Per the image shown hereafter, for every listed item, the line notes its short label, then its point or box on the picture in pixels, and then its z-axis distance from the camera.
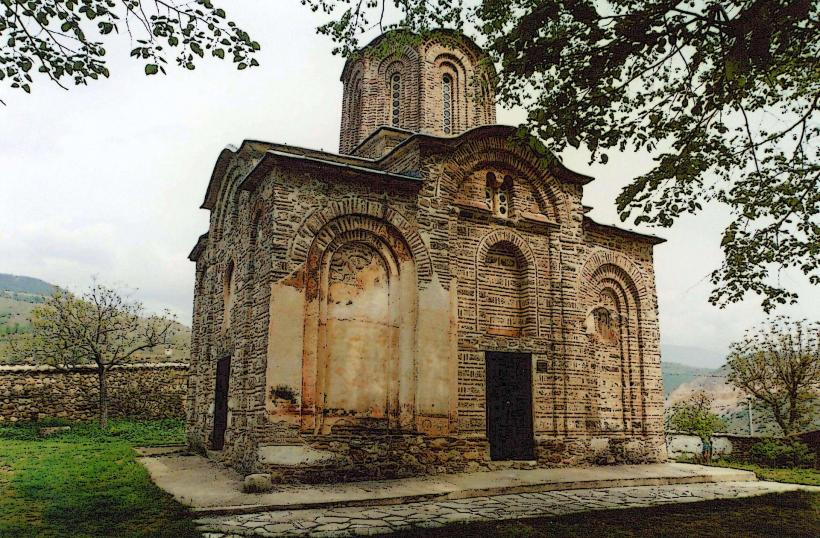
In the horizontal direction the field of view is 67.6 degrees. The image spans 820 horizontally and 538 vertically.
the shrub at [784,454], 14.13
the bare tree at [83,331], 18.41
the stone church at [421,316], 9.73
